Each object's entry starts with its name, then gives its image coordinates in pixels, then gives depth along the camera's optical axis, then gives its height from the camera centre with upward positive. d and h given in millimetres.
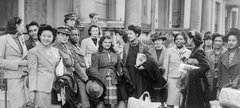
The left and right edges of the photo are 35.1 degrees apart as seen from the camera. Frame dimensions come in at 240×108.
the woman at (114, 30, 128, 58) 9490 +57
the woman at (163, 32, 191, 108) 8164 -527
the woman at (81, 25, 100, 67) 8641 -25
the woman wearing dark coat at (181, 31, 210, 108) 7344 -765
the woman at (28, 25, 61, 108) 5926 -448
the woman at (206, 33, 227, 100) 9016 -436
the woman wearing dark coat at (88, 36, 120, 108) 7332 -466
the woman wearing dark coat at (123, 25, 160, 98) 7787 -427
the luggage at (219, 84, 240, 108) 6074 -891
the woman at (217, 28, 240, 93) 7195 -358
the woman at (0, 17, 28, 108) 6867 -392
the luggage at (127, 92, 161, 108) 6516 -1080
